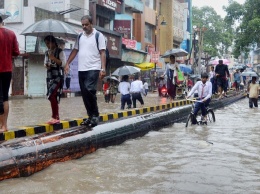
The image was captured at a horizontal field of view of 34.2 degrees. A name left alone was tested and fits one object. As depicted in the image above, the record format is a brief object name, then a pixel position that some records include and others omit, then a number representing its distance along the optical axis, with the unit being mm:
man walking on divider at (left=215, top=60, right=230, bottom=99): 15664
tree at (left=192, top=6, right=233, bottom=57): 56781
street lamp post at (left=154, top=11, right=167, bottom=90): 40853
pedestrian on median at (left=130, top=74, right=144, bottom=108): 14758
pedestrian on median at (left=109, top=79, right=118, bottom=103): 18522
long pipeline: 4855
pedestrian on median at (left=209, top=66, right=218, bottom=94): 16672
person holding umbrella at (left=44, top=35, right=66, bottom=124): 6703
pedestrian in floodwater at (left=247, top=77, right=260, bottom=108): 17422
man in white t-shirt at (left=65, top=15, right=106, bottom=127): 6484
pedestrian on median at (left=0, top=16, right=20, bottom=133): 5828
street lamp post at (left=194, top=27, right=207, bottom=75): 39294
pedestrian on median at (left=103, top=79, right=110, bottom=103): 18938
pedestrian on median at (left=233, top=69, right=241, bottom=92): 25397
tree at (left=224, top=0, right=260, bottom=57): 31969
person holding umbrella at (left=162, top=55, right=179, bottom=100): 12227
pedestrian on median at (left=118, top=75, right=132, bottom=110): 14242
